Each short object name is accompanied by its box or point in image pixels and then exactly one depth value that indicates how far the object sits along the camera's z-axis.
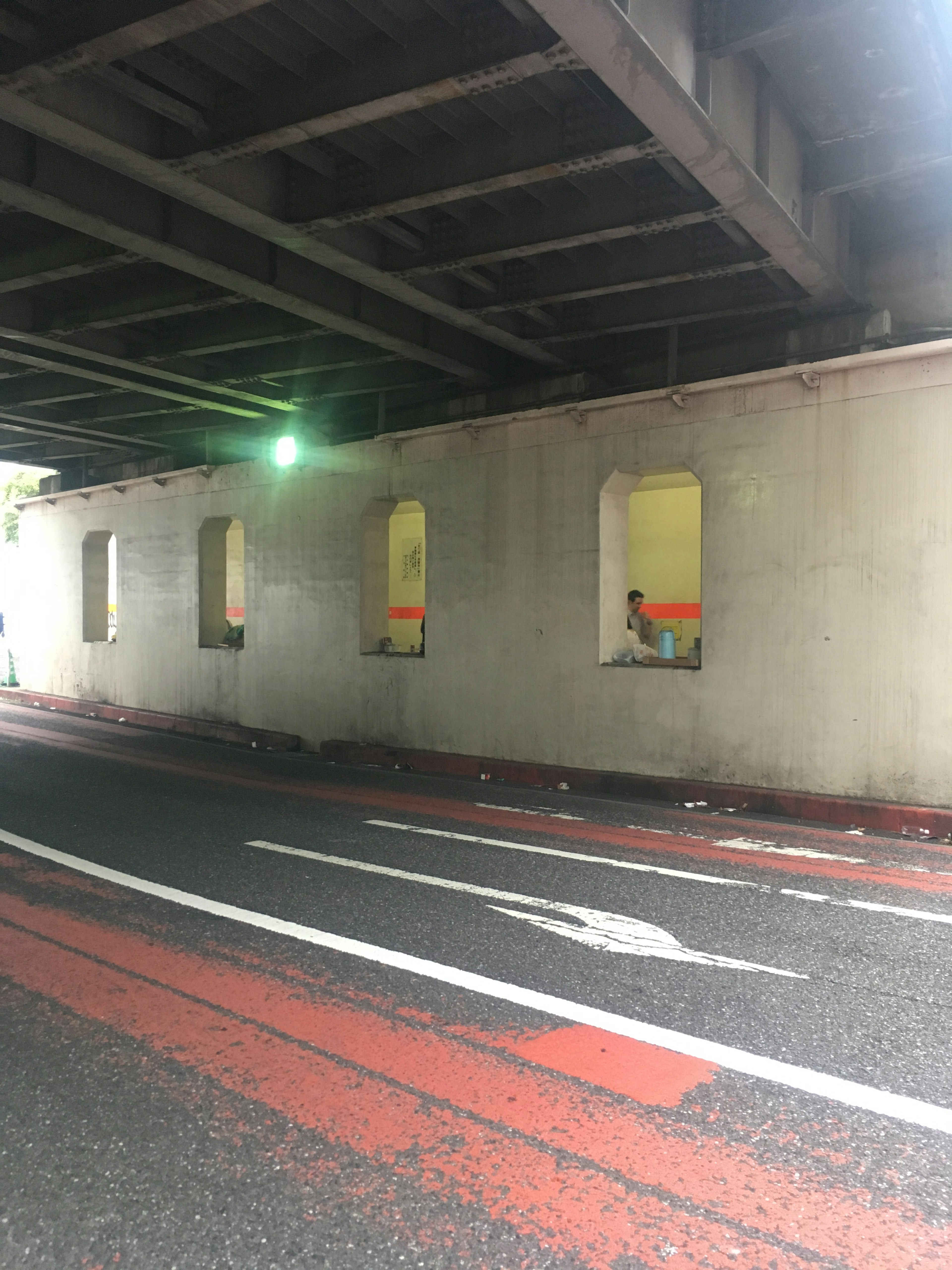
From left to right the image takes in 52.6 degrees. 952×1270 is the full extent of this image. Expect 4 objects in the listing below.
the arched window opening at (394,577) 15.06
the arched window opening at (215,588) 17.98
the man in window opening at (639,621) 13.70
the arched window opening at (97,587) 21.27
